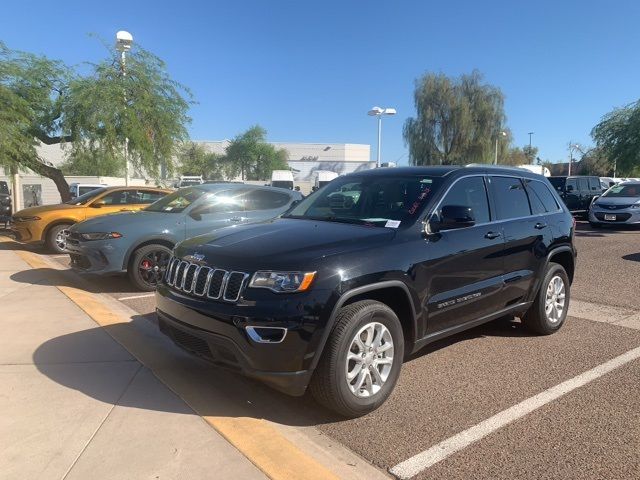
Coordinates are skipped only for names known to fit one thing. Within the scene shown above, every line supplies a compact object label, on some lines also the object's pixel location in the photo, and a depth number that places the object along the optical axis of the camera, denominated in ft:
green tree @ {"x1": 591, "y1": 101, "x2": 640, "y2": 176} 80.69
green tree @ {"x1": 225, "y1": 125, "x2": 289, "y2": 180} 220.84
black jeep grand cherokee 10.44
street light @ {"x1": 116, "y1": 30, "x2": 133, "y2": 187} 48.96
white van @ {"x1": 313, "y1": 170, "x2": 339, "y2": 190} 118.81
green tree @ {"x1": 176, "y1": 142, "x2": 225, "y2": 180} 222.28
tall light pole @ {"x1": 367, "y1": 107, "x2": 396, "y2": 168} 94.68
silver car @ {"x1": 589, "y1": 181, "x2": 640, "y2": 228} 50.75
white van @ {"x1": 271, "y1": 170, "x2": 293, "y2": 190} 114.62
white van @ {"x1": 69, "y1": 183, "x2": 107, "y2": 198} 74.38
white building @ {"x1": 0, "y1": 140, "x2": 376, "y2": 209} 83.76
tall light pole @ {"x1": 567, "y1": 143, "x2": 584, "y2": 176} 222.75
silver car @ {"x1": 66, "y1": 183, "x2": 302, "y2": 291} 23.34
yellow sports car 35.53
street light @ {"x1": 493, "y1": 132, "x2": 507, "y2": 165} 138.82
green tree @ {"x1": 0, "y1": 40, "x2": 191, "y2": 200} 50.70
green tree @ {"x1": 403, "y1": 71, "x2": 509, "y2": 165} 137.28
